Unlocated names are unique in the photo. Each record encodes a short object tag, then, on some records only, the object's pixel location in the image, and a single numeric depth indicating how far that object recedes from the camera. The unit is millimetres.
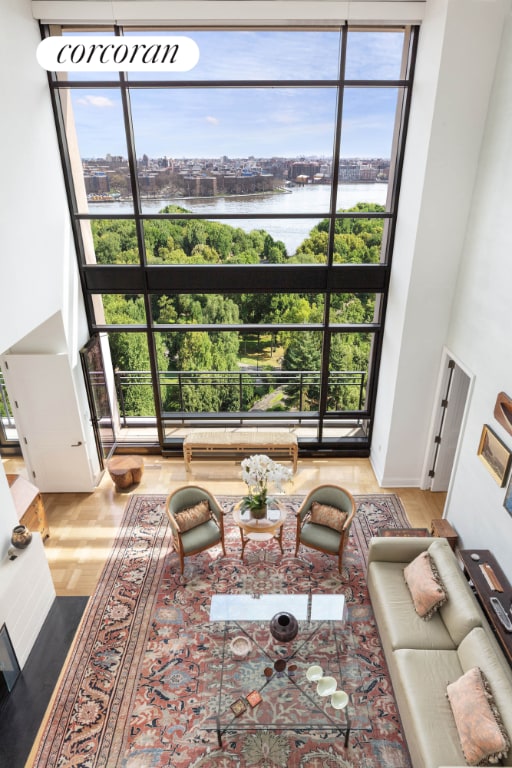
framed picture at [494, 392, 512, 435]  4668
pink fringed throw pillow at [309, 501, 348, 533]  5625
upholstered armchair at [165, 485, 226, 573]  5492
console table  4160
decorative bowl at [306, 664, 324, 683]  4121
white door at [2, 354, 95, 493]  6328
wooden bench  7359
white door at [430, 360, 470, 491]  6398
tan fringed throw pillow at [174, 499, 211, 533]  5608
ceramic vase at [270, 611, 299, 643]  4355
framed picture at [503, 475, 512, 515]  4621
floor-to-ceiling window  5938
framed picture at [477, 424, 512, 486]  4742
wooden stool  6940
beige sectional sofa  3699
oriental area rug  3992
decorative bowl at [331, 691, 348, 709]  3953
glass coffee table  3932
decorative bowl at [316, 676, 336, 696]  4035
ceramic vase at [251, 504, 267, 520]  5617
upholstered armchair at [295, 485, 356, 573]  5531
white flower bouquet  5453
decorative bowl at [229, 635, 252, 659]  4367
